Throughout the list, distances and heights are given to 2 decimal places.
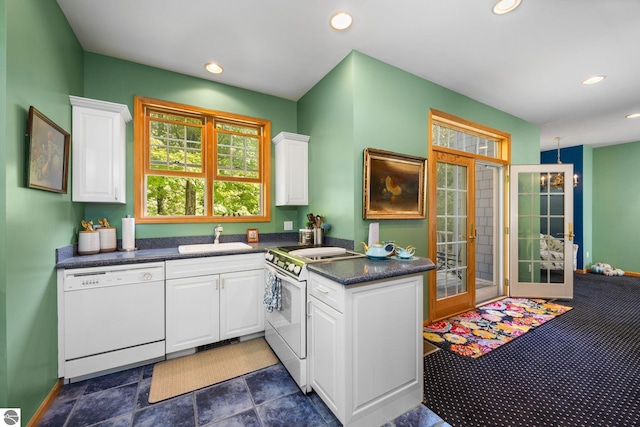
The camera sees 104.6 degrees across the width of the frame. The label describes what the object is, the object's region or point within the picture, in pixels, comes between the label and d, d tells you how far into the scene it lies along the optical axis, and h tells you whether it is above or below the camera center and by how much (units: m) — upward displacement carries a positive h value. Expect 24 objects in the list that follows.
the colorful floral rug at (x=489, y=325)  2.45 -1.30
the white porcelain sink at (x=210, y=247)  2.45 -0.36
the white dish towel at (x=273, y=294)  2.11 -0.70
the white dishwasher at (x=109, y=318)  1.86 -0.84
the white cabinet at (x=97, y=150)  2.09 +0.55
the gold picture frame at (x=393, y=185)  2.43 +0.29
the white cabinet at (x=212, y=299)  2.20 -0.81
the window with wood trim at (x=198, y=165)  2.69 +0.58
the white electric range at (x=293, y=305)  1.80 -0.71
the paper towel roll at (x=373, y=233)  2.32 -0.19
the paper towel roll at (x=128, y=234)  2.40 -0.20
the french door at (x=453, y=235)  2.99 -0.28
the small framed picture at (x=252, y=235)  3.09 -0.27
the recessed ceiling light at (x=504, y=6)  1.80 +1.54
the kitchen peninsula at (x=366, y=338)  1.44 -0.79
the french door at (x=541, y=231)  3.84 -0.28
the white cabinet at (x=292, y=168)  3.02 +0.56
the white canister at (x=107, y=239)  2.30 -0.24
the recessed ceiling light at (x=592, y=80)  2.81 +1.55
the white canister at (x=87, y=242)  2.16 -0.26
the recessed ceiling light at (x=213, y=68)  2.61 +1.57
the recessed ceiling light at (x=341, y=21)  1.94 +1.55
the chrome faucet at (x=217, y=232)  2.85 -0.22
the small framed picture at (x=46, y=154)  1.50 +0.41
